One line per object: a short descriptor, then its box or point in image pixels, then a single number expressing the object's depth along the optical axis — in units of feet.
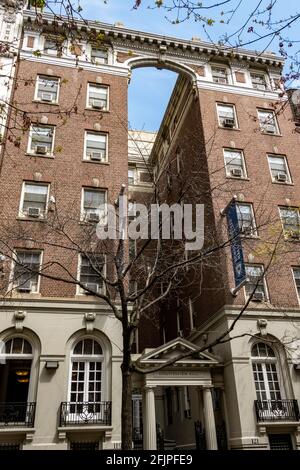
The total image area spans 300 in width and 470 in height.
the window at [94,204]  70.08
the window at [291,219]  73.91
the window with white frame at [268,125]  88.69
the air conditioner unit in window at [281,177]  82.48
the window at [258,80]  96.94
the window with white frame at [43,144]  74.23
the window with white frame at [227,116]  87.35
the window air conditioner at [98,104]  82.79
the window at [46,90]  81.41
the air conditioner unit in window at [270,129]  88.48
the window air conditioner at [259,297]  68.22
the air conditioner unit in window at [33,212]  67.67
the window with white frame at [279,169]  82.79
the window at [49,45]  86.84
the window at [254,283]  68.95
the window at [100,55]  91.14
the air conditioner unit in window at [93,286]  65.46
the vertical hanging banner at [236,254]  62.74
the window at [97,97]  83.25
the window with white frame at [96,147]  76.89
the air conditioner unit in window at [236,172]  79.87
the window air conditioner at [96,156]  76.59
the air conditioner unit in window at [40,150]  74.08
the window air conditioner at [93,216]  69.62
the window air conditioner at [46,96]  81.52
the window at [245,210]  75.93
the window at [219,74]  96.48
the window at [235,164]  80.26
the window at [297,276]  72.01
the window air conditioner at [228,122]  87.10
